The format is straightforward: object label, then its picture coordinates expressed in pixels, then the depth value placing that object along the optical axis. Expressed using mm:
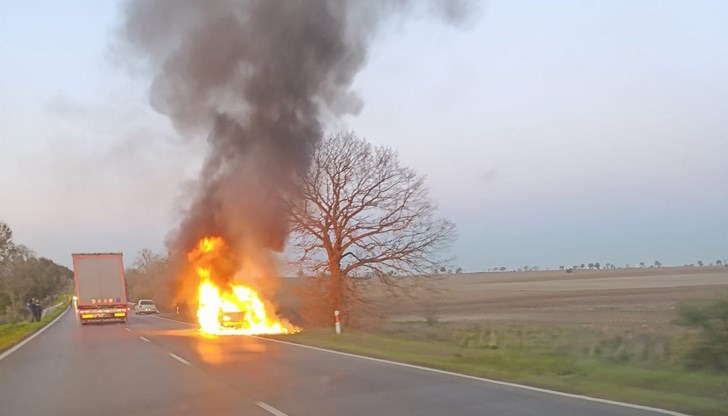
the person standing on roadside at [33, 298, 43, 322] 46591
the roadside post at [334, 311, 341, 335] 21766
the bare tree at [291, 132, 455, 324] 27453
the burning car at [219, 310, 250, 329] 26422
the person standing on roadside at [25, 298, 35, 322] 46656
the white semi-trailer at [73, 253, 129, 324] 34000
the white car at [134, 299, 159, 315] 53812
